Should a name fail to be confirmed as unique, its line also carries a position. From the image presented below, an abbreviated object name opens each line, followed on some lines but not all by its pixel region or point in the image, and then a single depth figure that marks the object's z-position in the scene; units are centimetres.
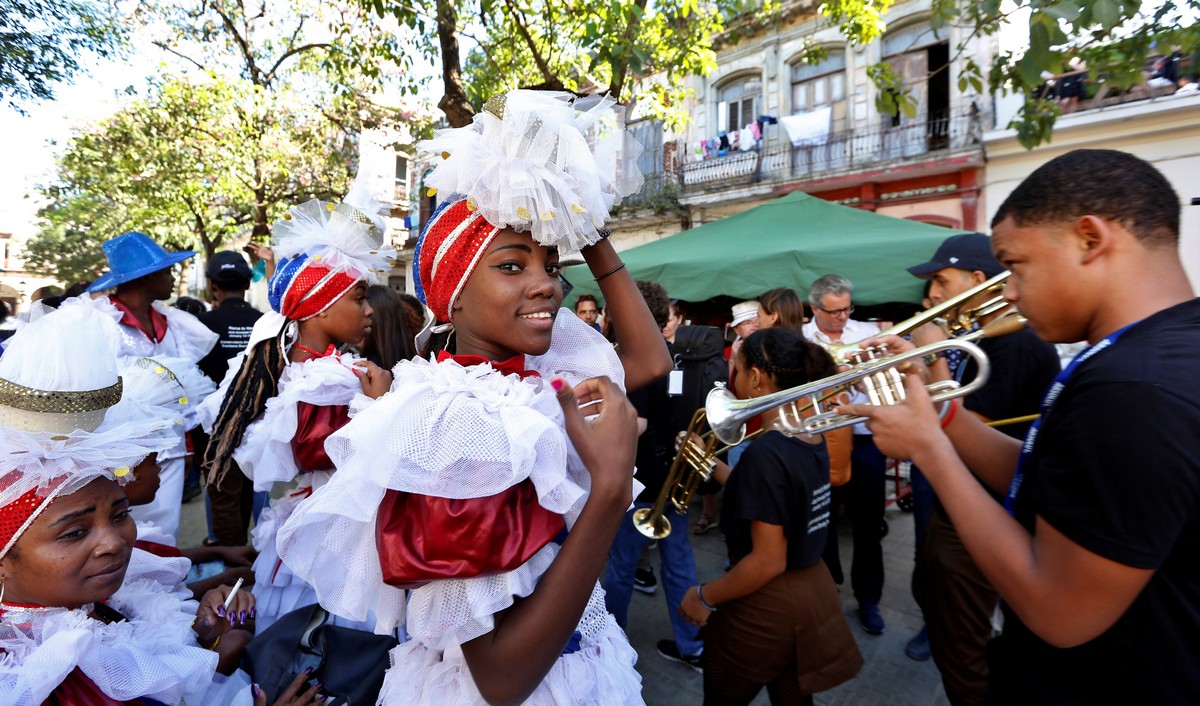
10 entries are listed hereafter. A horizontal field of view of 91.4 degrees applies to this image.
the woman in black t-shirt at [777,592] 233
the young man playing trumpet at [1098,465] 114
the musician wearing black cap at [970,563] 256
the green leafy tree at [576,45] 555
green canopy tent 569
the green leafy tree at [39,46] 556
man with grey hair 411
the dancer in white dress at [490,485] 114
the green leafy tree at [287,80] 805
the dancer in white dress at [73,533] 136
